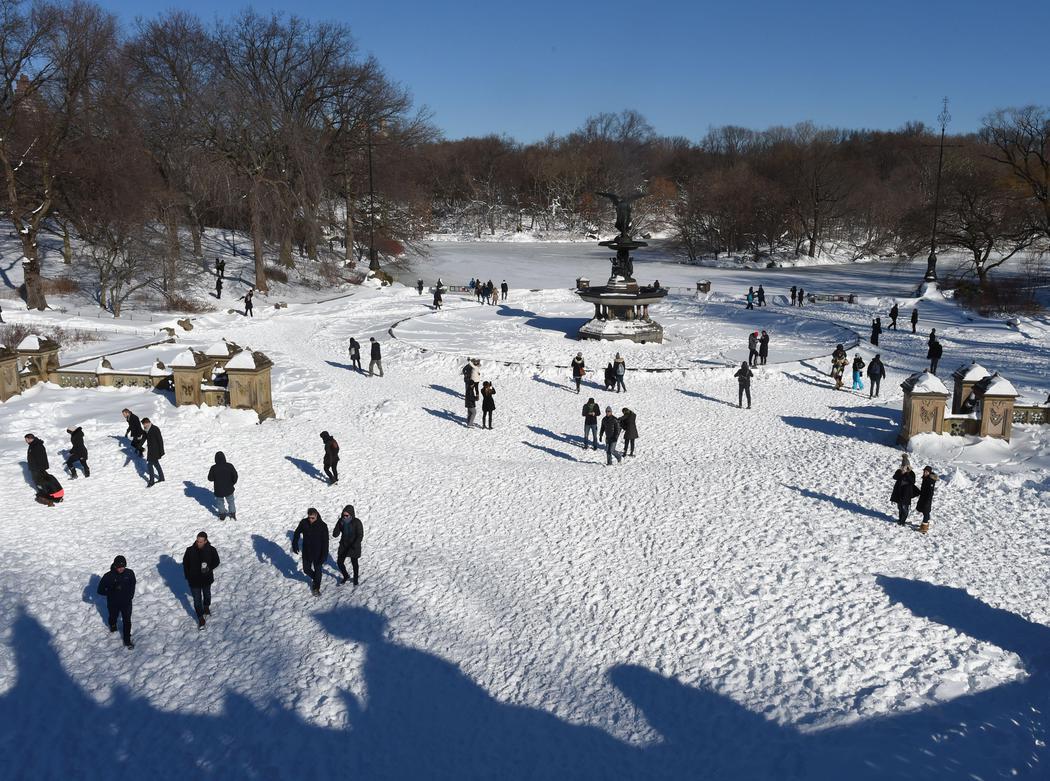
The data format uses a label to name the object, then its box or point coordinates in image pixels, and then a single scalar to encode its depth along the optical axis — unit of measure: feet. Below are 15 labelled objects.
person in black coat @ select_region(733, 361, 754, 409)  57.93
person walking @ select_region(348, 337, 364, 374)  69.18
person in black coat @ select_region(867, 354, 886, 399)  60.29
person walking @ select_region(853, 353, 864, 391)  63.36
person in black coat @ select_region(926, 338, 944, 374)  69.36
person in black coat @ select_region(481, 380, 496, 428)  52.24
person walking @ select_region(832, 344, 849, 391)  64.24
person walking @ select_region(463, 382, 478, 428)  52.90
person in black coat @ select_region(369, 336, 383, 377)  67.21
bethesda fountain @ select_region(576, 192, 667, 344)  86.22
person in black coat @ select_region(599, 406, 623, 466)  44.88
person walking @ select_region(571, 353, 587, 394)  63.57
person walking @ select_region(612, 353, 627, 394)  62.59
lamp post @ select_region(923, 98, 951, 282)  131.54
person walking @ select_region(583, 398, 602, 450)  47.26
